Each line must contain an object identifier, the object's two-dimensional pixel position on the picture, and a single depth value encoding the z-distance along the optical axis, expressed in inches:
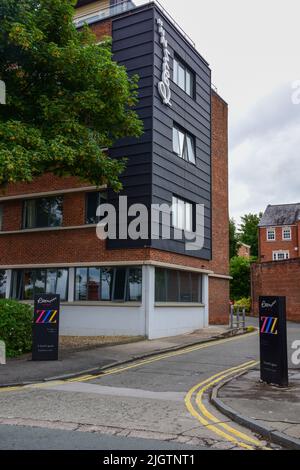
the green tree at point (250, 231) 2967.5
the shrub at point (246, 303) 1638.3
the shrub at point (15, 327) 520.1
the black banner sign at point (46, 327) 499.2
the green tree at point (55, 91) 513.3
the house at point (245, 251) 2886.8
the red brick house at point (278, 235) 2247.8
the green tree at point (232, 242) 2130.9
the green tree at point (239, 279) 1927.9
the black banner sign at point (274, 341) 372.2
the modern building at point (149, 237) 753.6
